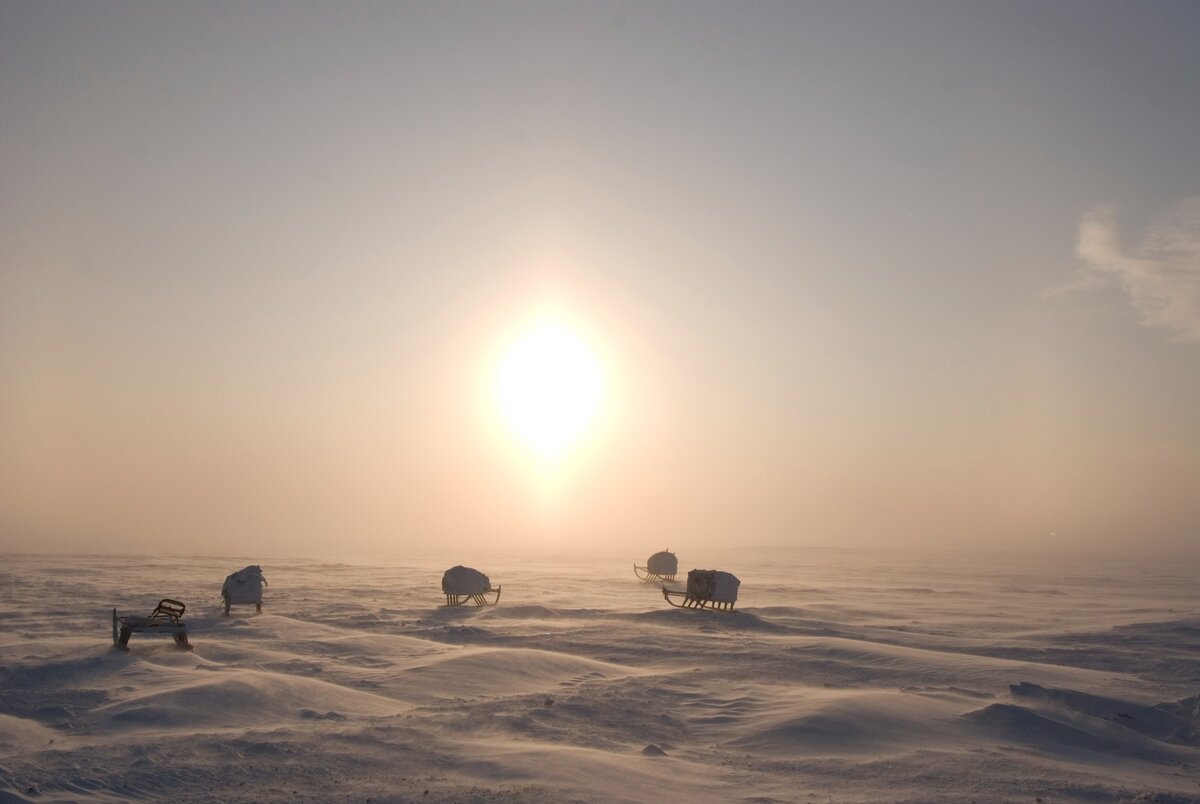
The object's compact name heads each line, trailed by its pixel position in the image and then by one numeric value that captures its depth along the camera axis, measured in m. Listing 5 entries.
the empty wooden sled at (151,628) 22.19
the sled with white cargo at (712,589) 37.00
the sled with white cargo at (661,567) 59.44
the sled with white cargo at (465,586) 38.97
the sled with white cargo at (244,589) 33.66
